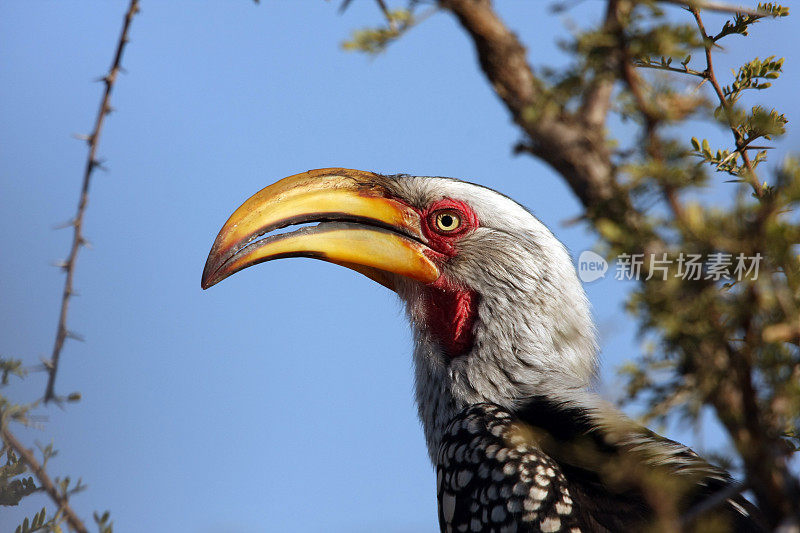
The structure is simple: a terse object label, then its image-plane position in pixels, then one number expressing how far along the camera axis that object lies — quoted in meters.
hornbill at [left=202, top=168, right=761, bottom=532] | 6.90
